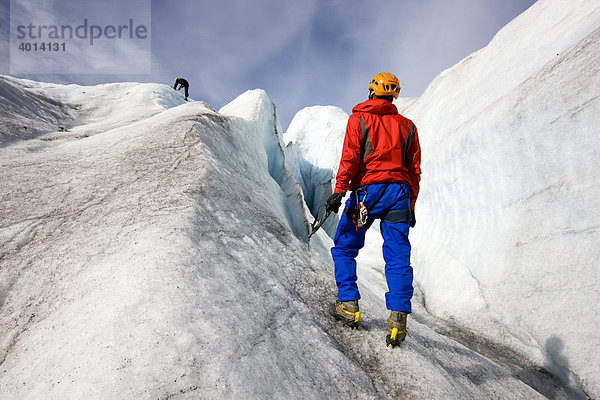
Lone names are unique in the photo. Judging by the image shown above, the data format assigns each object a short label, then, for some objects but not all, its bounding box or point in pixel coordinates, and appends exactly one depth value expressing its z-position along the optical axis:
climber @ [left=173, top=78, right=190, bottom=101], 18.50
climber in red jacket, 2.23
